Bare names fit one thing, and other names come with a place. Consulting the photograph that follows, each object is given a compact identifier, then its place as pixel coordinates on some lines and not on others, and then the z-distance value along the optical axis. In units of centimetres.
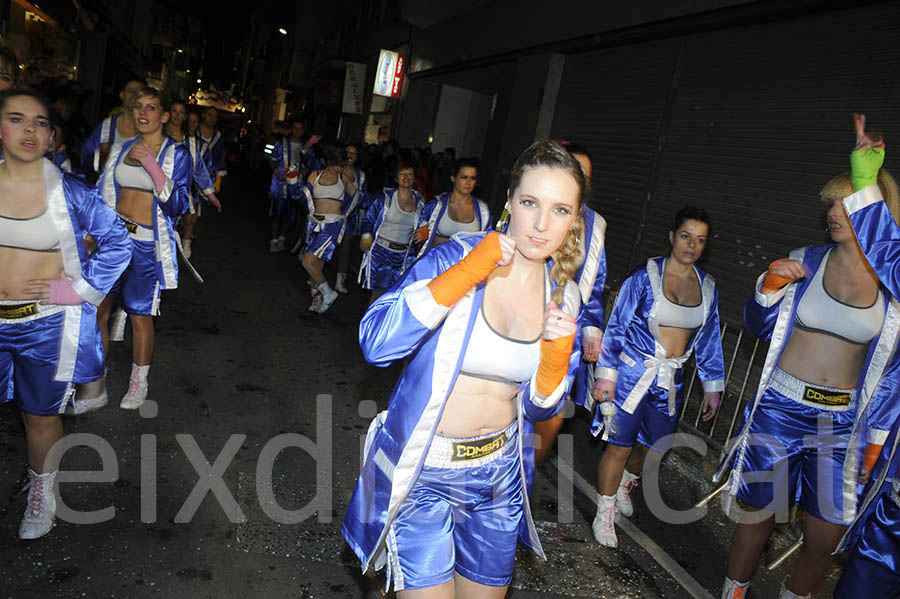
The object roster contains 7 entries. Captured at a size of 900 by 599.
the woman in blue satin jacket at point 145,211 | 500
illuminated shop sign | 2072
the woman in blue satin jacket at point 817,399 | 334
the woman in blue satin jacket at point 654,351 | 425
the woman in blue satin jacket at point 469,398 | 230
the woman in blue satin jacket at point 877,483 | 280
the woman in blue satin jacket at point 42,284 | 321
